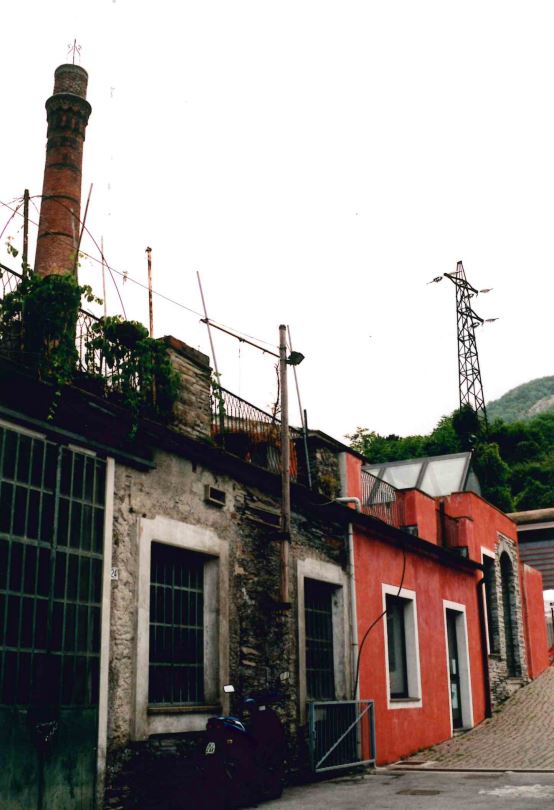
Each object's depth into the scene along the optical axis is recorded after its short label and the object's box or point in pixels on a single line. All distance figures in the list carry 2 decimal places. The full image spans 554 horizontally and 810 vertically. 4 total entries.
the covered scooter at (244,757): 9.20
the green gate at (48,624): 7.66
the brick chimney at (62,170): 19.02
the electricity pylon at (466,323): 47.03
